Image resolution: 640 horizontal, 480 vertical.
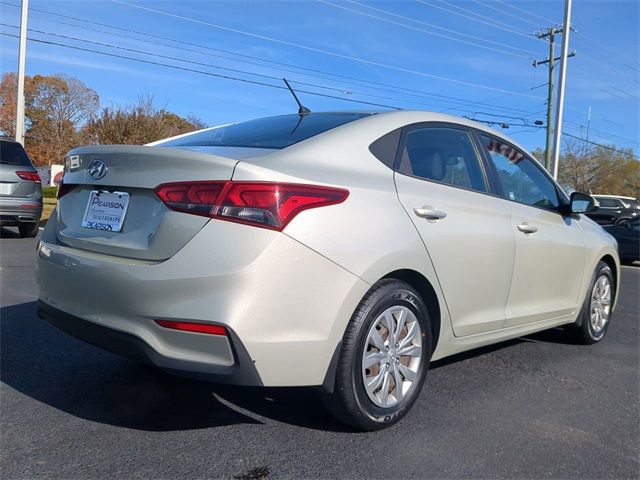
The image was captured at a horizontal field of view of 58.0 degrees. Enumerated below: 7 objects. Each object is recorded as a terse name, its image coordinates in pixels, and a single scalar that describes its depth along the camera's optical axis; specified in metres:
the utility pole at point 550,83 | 28.53
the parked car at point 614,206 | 20.41
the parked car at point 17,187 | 9.72
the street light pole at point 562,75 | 23.73
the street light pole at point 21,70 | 18.48
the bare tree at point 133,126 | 28.58
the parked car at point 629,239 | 13.96
